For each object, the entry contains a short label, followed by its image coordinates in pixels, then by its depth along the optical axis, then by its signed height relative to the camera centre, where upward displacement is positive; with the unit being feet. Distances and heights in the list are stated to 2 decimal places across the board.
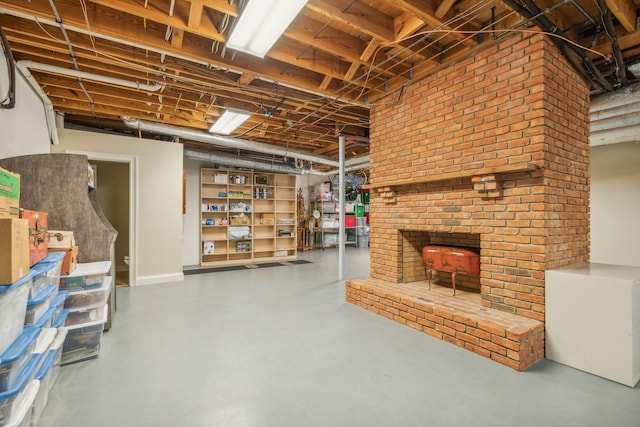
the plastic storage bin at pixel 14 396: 4.06 -2.58
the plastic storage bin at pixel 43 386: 5.35 -3.47
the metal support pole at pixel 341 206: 17.74 +0.51
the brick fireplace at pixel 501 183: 8.45 +1.05
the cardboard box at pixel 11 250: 4.02 -0.52
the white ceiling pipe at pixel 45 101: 10.61 +5.16
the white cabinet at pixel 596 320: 6.99 -2.67
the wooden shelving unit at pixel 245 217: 24.44 -0.22
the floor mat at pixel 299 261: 25.37 -4.09
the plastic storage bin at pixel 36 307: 5.11 -1.68
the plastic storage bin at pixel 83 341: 7.99 -3.52
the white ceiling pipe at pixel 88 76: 10.56 +5.37
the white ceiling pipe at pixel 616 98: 10.84 +4.47
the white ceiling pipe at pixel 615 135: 12.43 +3.48
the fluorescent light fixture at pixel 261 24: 7.49 +5.33
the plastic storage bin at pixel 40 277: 5.24 -1.23
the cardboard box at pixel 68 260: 7.99 -1.26
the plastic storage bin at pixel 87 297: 8.13 -2.35
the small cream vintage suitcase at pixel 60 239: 8.00 -0.70
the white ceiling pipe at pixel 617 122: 11.62 +3.84
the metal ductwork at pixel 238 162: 21.45 +4.19
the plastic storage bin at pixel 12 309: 4.04 -1.42
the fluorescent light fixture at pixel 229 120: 14.90 +5.24
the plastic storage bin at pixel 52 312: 5.32 -1.97
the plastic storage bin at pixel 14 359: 4.01 -2.02
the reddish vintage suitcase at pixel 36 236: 5.83 -0.47
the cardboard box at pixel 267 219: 26.53 -0.42
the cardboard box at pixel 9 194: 4.83 +0.34
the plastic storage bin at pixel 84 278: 8.04 -1.78
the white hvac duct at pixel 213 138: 17.26 +4.99
